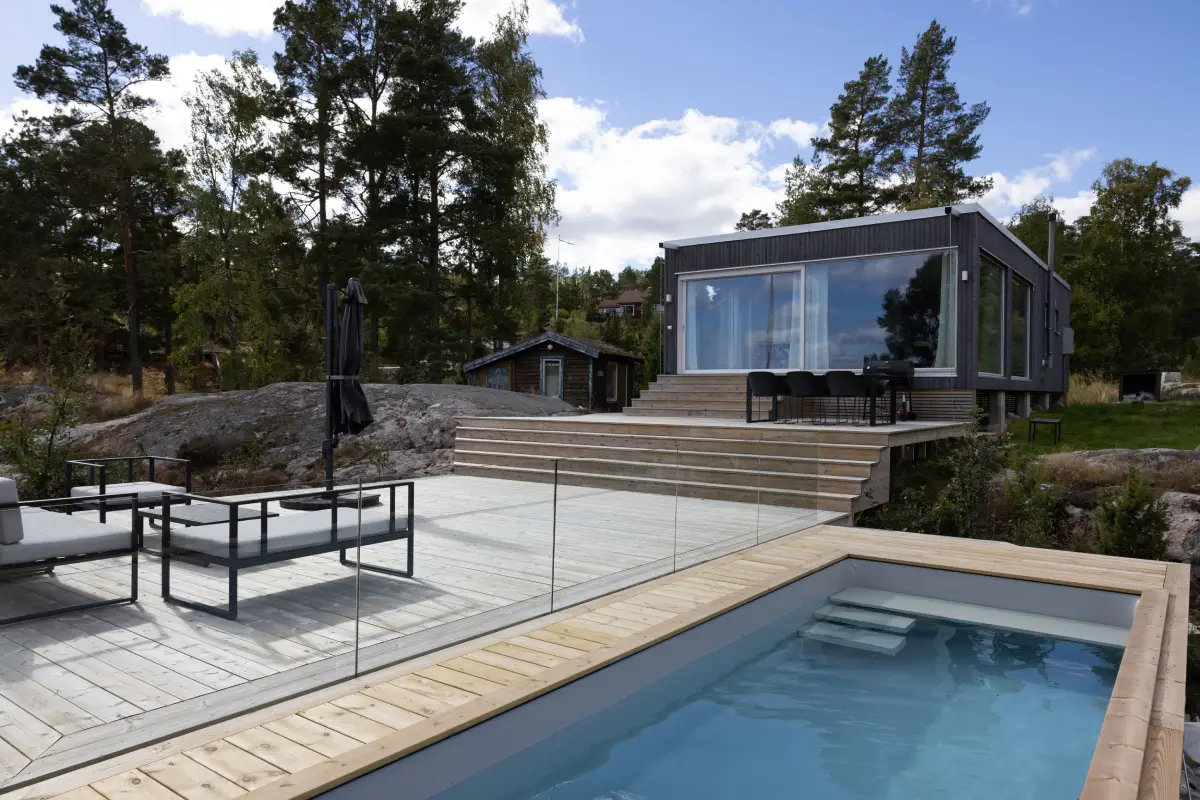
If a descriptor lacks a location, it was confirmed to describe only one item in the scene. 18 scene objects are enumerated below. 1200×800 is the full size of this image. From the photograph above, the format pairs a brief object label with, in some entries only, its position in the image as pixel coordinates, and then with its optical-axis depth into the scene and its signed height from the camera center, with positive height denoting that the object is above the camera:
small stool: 11.44 -0.57
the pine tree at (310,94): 23.23 +8.73
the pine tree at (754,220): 38.81 +8.54
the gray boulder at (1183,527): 7.35 -1.31
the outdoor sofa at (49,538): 3.42 -0.70
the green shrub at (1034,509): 7.57 -1.21
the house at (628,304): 56.19 +6.25
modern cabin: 11.30 +1.37
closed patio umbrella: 5.83 +0.10
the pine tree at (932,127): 27.47 +9.39
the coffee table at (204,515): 3.59 -0.61
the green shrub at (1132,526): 6.67 -1.18
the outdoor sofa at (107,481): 5.28 -0.69
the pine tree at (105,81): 22.17 +8.74
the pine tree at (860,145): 28.66 +9.18
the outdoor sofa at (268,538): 3.35 -0.69
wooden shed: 23.36 +0.52
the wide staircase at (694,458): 5.40 -0.64
